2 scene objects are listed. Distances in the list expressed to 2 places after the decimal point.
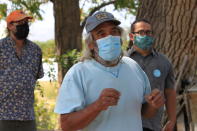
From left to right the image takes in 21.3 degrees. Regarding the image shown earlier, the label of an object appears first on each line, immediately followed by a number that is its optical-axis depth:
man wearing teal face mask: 4.15
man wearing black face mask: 4.43
